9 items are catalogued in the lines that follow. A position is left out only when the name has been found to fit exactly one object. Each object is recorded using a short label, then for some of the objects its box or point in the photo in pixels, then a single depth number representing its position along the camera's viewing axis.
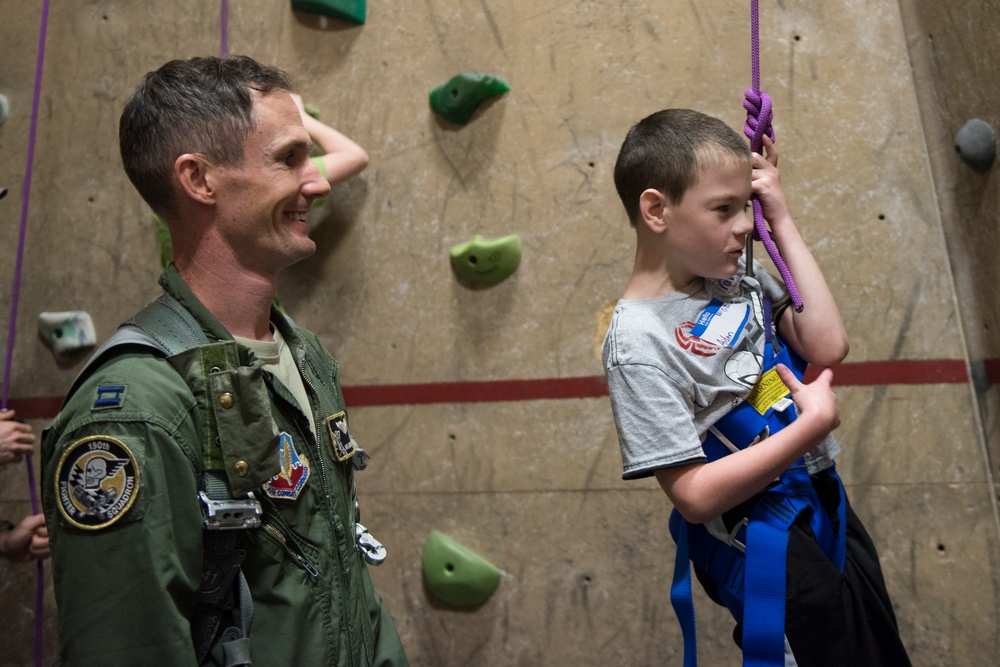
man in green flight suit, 1.12
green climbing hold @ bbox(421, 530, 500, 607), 2.63
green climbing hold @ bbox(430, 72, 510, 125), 2.67
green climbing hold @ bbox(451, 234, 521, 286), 2.66
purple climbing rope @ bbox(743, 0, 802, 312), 1.51
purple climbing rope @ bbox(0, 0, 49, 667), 2.59
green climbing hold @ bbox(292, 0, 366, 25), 2.81
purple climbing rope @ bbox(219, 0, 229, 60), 2.88
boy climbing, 1.34
